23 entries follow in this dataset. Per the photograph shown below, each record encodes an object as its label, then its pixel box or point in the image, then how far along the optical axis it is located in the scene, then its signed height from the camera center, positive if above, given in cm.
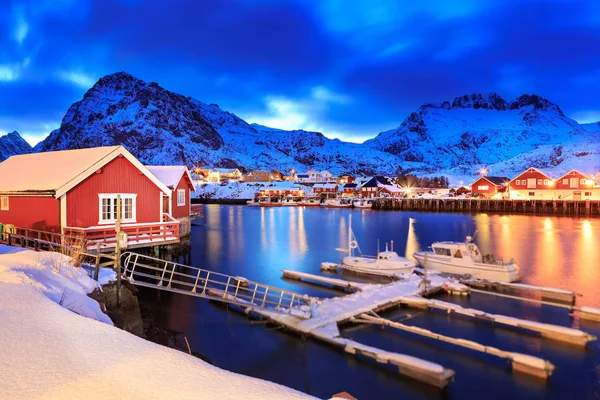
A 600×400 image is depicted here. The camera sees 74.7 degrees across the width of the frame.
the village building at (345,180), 17900 +1248
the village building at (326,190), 14820 +668
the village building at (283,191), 15338 +675
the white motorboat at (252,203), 13262 +185
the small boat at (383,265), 2589 -398
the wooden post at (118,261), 1548 -201
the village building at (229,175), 19344 +1683
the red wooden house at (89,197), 2223 +88
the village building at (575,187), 8812 +365
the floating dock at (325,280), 2247 -449
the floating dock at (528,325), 1494 -490
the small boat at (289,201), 13356 +232
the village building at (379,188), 13312 +614
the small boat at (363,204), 11199 +73
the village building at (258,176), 18762 +1522
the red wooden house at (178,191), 3579 +178
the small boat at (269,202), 13062 +203
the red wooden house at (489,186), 10806 +501
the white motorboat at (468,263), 2414 -377
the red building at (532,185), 9338 +450
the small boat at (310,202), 12940 +183
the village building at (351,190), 14362 +615
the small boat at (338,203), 11738 +115
